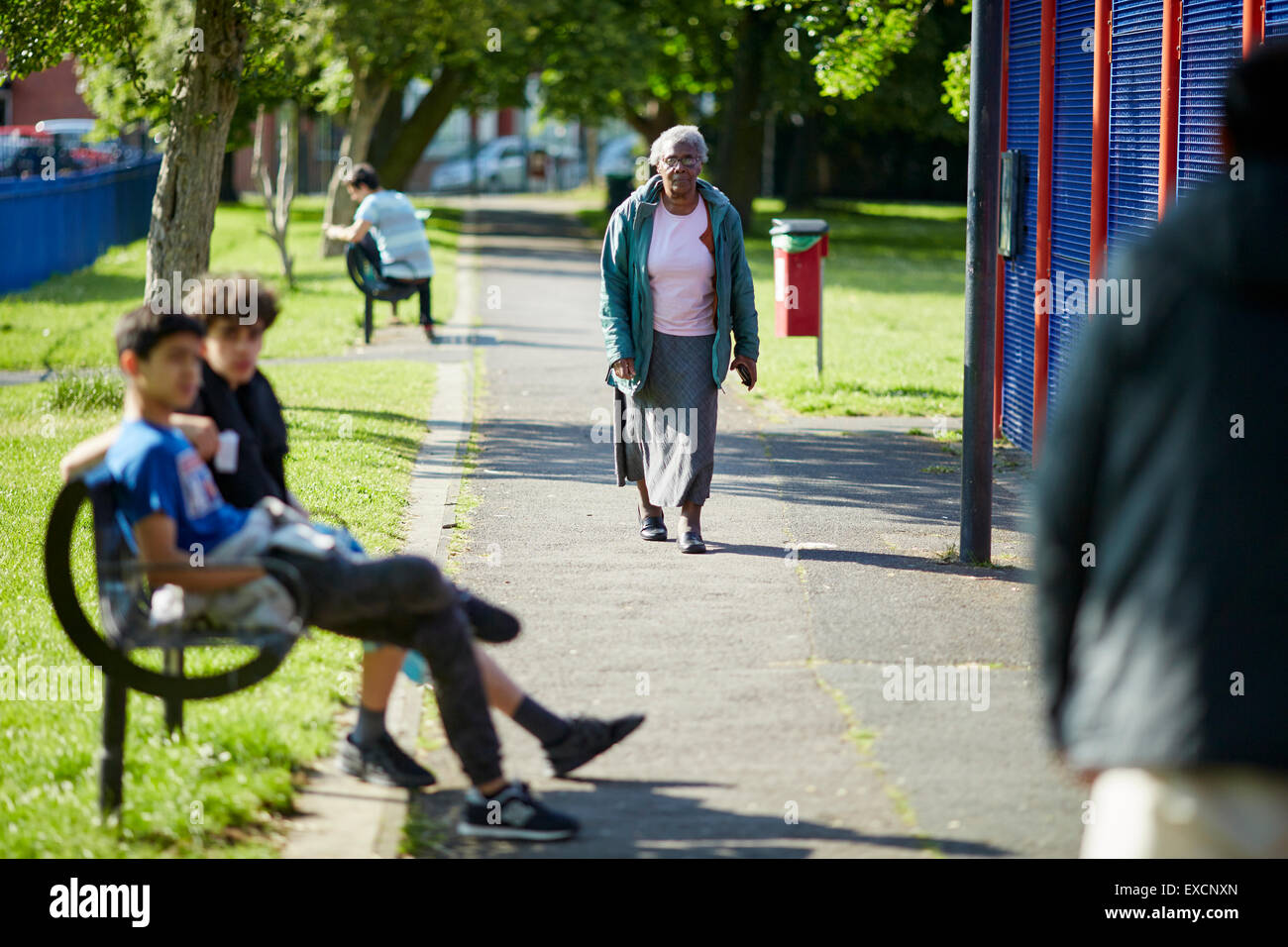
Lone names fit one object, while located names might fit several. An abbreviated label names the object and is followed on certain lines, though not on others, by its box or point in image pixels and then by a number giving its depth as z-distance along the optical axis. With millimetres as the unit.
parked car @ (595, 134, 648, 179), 56894
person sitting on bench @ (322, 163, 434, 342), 15297
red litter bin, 13305
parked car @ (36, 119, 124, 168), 33875
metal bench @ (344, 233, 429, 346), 15602
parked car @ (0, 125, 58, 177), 26609
